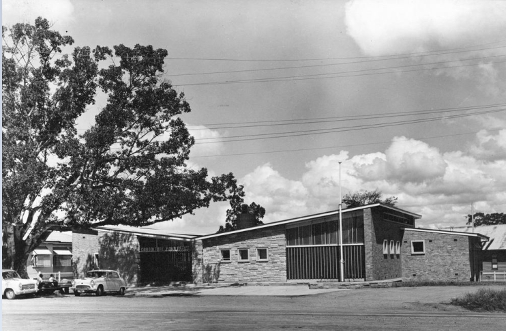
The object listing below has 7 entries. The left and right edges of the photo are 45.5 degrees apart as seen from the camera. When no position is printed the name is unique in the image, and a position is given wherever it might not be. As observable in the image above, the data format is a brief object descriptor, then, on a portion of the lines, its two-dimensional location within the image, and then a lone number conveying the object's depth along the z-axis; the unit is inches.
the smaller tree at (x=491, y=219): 4918.6
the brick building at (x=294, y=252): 1472.7
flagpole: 1418.6
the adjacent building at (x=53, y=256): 2330.2
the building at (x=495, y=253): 2202.3
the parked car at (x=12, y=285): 1134.4
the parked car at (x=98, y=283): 1224.2
